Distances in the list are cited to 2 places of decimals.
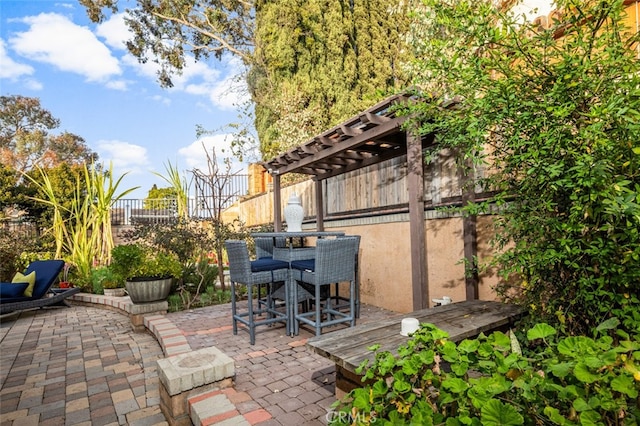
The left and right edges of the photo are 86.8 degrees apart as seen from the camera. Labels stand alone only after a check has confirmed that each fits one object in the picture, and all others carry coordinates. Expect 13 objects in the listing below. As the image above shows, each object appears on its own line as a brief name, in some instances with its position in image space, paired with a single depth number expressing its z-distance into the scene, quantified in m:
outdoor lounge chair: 4.71
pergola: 3.10
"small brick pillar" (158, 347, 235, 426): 1.93
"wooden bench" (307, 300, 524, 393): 1.72
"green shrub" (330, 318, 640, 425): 0.83
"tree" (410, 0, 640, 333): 1.42
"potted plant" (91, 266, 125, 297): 5.88
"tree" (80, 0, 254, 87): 11.30
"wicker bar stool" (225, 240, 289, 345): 3.14
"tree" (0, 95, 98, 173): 16.88
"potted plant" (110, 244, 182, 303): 4.22
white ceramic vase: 3.99
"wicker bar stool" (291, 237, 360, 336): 3.02
